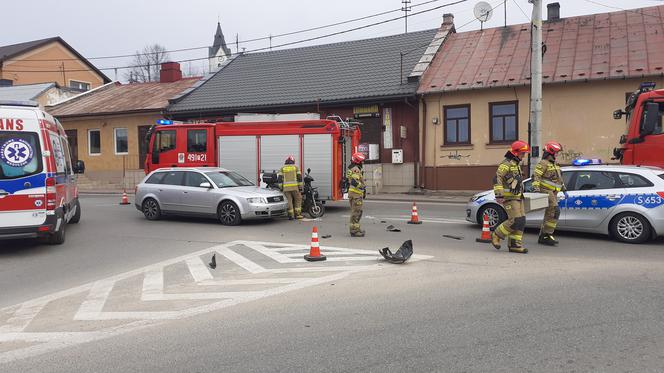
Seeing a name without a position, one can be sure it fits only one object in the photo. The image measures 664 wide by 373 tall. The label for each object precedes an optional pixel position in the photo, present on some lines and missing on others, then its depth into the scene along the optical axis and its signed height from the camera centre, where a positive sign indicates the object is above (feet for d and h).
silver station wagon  41.47 -2.29
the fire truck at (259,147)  48.80 +1.87
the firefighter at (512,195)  28.53 -1.65
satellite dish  79.36 +22.48
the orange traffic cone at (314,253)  27.61 -4.44
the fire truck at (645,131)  34.58 +2.03
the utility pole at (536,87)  50.11 +7.12
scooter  46.65 -3.02
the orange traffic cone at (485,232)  33.04 -4.20
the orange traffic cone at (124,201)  61.46 -3.73
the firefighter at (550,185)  30.89 -1.23
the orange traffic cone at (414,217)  42.42 -4.12
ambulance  29.68 -0.31
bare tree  218.18 +40.15
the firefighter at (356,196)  35.68 -2.01
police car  30.55 -2.28
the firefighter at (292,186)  44.34 -1.61
